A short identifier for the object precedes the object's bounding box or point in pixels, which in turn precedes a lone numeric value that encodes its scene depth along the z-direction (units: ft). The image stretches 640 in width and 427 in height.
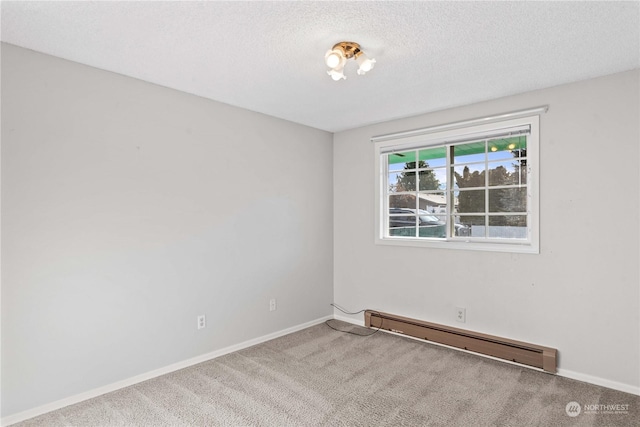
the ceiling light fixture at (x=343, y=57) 7.20
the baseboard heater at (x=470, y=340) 9.65
